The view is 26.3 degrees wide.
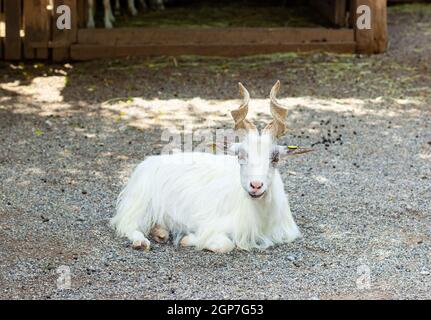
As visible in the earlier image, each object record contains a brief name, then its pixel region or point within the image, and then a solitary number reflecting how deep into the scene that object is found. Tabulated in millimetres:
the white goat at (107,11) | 14258
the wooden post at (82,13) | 13656
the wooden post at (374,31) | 13047
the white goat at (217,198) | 6816
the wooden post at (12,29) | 12938
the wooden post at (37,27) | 12961
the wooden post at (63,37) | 13062
